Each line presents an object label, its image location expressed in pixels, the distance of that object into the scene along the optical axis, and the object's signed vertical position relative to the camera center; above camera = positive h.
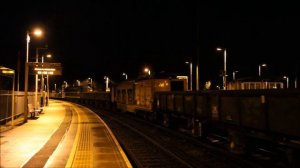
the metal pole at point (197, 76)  32.06 +1.57
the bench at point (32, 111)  29.40 -1.32
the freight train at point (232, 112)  9.67 -0.70
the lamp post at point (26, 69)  23.87 +1.87
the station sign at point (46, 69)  33.81 +2.54
